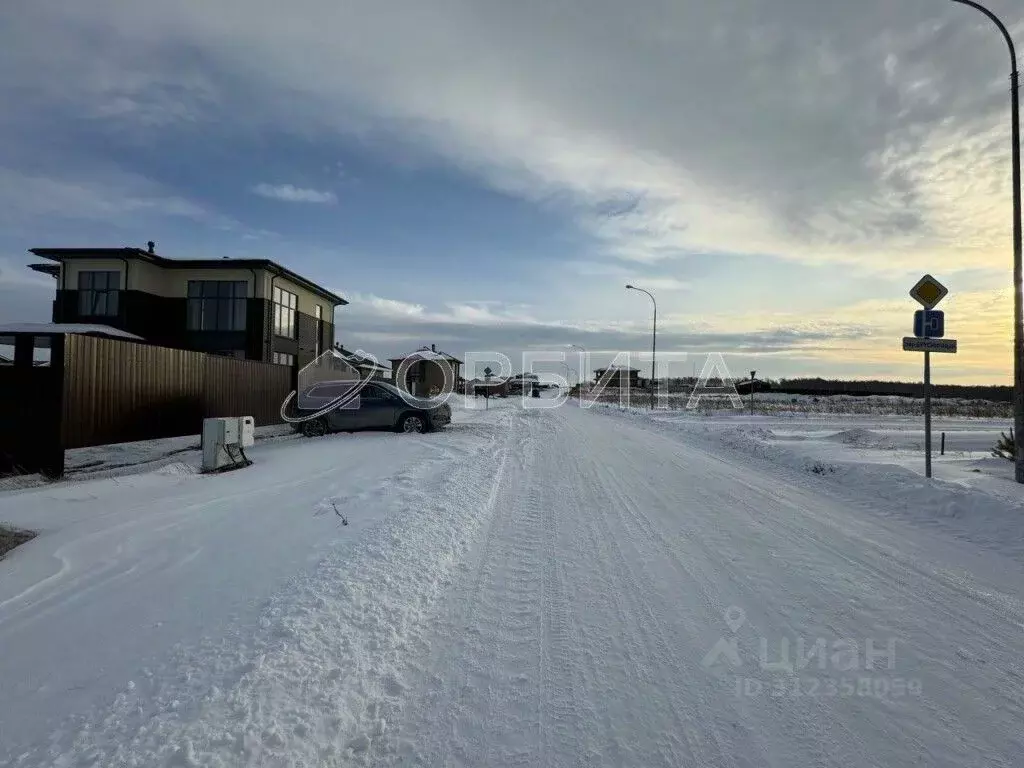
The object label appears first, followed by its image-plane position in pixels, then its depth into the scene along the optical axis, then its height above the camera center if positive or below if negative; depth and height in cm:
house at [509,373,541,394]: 9761 +163
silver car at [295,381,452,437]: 1656 -65
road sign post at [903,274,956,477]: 1029 +141
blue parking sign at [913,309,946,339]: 1047 +148
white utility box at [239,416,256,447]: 1085 -89
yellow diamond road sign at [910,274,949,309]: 1053 +208
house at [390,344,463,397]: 5169 +175
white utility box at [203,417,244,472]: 1026 -102
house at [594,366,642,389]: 11223 +389
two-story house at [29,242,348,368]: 2547 +402
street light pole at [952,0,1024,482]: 966 +246
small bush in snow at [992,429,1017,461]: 1312 -107
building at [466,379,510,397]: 7750 +69
